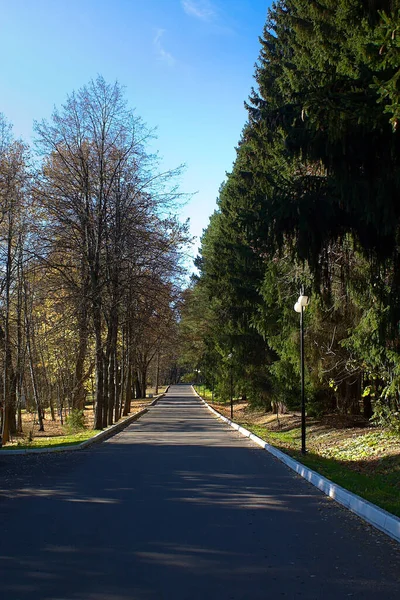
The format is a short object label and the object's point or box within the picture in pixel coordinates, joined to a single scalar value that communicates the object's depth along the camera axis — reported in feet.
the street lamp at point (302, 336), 51.42
